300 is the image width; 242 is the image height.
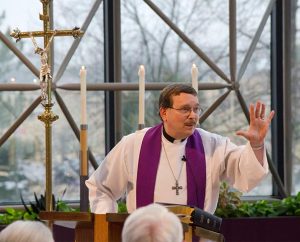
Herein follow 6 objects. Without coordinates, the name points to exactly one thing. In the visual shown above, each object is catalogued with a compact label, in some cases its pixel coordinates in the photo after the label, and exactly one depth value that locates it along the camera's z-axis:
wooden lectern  6.44
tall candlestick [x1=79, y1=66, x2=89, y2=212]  8.00
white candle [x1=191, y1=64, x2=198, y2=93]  8.23
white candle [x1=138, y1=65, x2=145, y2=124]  8.32
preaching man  8.09
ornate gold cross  7.90
